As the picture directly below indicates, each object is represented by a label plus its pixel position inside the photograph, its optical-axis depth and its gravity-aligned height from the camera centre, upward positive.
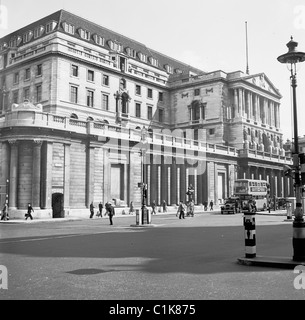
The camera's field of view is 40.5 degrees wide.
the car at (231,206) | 46.64 -1.09
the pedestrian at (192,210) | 41.19 -1.34
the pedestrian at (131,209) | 47.38 -1.39
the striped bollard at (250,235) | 10.94 -1.02
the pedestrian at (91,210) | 41.48 -1.31
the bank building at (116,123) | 40.09 +12.25
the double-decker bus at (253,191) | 51.53 +0.66
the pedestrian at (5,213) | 36.22 -1.37
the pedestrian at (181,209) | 37.44 -1.13
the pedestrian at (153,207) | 48.87 -1.28
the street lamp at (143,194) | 28.00 +0.19
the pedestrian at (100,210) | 42.44 -1.35
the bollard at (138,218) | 26.88 -1.38
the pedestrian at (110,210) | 28.94 -0.92
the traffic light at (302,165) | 10.76 +0.79
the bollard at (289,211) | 33.61 -1.21
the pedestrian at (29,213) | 36.06 -1.39
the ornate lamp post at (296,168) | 10.39 +0.73
